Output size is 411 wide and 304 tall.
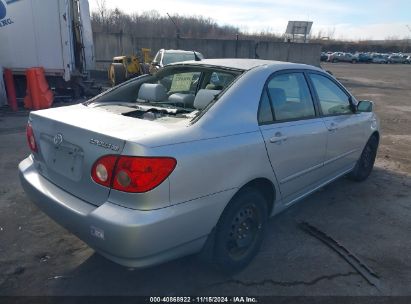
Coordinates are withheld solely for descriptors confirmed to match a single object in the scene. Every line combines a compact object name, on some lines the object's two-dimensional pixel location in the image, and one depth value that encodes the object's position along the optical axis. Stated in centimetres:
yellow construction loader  1705
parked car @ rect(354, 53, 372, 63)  6009
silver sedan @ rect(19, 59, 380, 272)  215
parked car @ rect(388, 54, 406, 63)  6081
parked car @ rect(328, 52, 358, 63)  5734
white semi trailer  991
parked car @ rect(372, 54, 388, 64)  6081
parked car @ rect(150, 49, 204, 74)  1278
